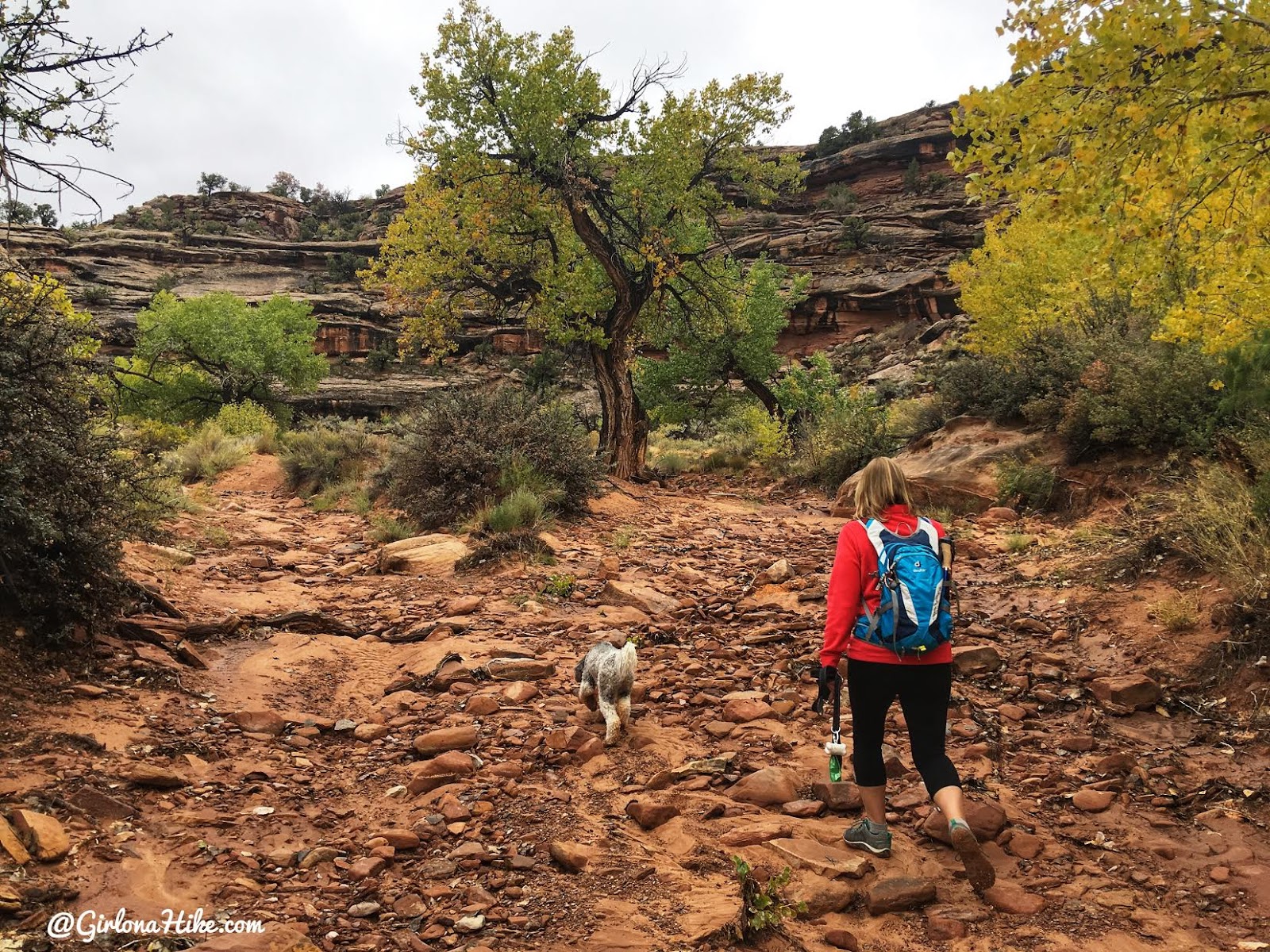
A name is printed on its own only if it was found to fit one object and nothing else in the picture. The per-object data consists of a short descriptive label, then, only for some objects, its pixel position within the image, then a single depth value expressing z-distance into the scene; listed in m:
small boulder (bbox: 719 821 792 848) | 3.44
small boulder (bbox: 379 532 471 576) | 8.39
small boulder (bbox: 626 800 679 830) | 3.66
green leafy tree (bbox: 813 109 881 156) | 70.44
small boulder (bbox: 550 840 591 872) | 3.24
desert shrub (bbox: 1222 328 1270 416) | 7.30
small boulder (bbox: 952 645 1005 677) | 5.49
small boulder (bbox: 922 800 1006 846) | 3.48
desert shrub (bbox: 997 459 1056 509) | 10.32
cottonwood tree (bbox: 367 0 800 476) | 14.11
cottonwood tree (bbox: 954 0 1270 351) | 4.11
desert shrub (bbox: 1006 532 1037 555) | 8.62
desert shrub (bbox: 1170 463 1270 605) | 5.06
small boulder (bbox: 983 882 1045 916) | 2.96
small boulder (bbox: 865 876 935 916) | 2.99
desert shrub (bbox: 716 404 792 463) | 18.31
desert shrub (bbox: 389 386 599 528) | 10.12
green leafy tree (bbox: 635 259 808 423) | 23.27
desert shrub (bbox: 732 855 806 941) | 2.79
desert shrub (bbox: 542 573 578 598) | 7.42
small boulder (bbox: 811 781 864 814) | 3.77
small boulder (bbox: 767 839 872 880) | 3.18
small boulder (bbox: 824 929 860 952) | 2.77
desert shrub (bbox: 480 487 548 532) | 9.01
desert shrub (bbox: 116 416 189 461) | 6.04
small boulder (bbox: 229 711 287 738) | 4.55
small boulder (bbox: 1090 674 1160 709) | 4.74
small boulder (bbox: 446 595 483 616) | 6.91
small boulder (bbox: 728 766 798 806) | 3.86
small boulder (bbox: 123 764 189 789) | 3.61
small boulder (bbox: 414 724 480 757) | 4.44
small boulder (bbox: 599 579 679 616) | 7.16
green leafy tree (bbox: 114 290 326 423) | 29.23
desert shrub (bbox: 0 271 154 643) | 4.43
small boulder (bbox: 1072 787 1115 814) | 3.72
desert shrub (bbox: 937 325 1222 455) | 9.00
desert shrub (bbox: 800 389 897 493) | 14.94
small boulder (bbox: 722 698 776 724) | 4.85
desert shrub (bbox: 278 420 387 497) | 14.19
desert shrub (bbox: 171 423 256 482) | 15.22
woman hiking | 3.33
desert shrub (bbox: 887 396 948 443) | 14.42
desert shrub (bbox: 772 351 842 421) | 23.38
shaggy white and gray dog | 4.62
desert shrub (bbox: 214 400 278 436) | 21.50
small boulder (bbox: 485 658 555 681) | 5.46
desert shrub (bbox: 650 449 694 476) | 19.83
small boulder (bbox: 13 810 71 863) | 2.85
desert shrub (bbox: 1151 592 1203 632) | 5.38
